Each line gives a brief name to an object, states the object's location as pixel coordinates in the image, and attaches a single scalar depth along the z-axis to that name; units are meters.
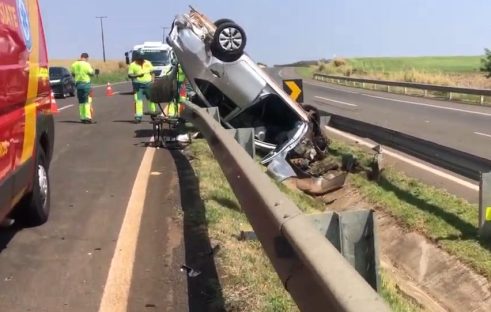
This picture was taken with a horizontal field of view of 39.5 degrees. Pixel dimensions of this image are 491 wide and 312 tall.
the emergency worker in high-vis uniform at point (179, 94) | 12.82
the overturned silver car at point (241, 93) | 10.08
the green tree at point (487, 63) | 41.69
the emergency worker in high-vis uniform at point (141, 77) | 16.28
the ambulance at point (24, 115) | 4.68
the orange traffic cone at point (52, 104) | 6.94
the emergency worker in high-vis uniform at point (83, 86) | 16.86
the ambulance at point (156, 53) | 33.57
